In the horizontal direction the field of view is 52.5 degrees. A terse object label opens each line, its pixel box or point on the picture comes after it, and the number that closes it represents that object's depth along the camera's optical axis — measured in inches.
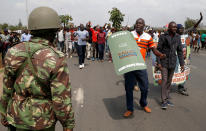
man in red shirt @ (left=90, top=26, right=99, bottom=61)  480.4
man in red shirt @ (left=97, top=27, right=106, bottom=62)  460.1
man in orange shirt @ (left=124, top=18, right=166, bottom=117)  161.0
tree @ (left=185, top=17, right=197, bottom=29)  3014.5
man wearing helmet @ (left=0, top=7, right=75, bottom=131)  65.9
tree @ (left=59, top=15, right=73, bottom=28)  1628.9
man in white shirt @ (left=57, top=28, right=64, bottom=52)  518.9
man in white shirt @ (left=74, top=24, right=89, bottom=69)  361.5
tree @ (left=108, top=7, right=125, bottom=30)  1092.8
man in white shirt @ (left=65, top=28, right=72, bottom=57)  526.9
